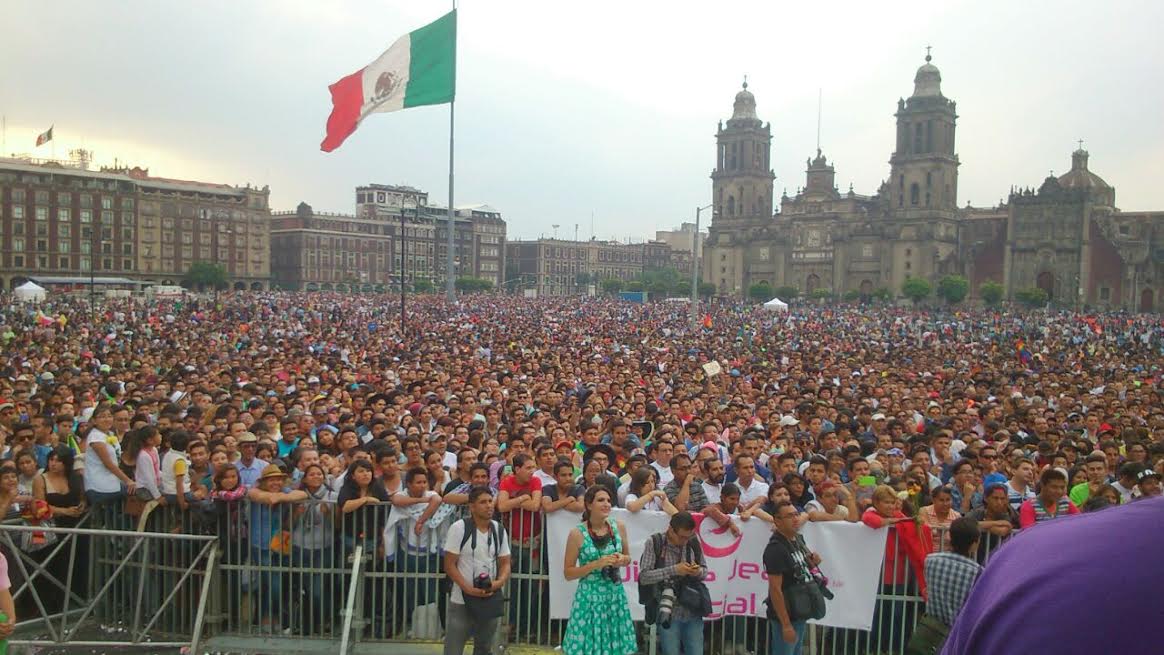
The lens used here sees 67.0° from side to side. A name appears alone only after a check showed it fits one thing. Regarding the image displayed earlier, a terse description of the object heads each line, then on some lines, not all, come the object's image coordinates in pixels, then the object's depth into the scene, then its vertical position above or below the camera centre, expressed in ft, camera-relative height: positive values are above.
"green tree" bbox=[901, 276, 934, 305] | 261.85 +4.00
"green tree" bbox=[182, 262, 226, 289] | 321.93 +4.56
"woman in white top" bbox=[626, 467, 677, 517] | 21.43 -4.97
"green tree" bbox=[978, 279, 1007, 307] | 246.88 +2.85
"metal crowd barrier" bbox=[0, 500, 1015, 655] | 21.13 -7.44
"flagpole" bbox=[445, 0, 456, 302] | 98.40 +2.54
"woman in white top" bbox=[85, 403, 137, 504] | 23.41 -5.19
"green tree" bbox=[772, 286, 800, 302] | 299.58 +1.90
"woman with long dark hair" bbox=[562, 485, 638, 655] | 17.66 -6.00
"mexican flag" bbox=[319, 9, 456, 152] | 73.77 +17.94
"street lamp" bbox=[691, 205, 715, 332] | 115.13 +3.67
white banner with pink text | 20.93 -6.52
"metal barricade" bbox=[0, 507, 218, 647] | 20.95 -7.59
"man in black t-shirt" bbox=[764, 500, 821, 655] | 18.44 -5.59
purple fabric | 2.93 -0.97
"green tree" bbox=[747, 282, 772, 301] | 296.51 +2.34
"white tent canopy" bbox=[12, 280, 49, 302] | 148.79 -1.84
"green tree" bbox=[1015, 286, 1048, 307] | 237.25 +2.00
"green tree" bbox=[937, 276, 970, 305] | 252.83 +4.07
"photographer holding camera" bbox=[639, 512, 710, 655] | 17.98 -5.90
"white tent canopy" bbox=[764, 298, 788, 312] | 164.83 -1.43
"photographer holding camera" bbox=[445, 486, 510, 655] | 18.65 -6.02
